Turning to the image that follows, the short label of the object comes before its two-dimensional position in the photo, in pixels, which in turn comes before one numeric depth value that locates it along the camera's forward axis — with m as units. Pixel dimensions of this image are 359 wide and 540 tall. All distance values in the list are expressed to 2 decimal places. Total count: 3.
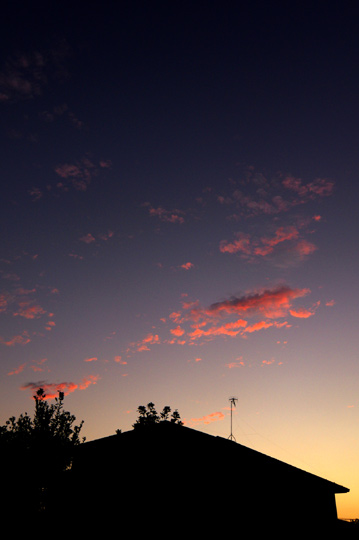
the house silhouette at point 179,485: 17.98
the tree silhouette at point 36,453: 28.09
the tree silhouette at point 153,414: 50.46
